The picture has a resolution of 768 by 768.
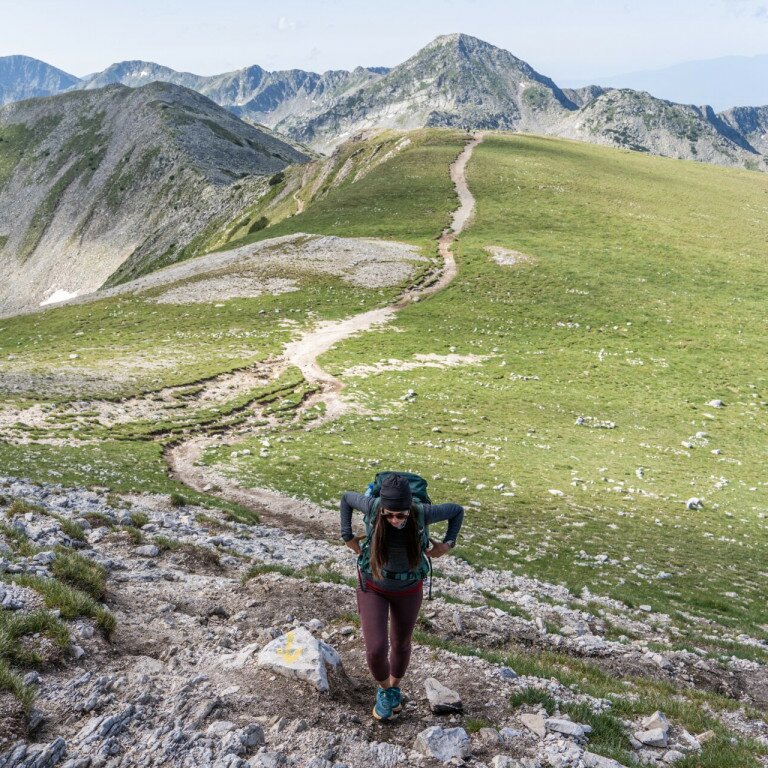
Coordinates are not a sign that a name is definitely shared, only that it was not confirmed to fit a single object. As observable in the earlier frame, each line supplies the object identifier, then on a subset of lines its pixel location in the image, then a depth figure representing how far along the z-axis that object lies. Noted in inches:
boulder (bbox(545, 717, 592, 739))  304.5
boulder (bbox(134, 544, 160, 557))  532.7
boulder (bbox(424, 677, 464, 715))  314.0
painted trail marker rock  323.9
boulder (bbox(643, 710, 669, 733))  320.2
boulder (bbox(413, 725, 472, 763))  278.7
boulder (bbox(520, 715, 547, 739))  304.2
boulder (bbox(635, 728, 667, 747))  308.3
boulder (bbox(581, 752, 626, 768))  276.8
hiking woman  296.6
